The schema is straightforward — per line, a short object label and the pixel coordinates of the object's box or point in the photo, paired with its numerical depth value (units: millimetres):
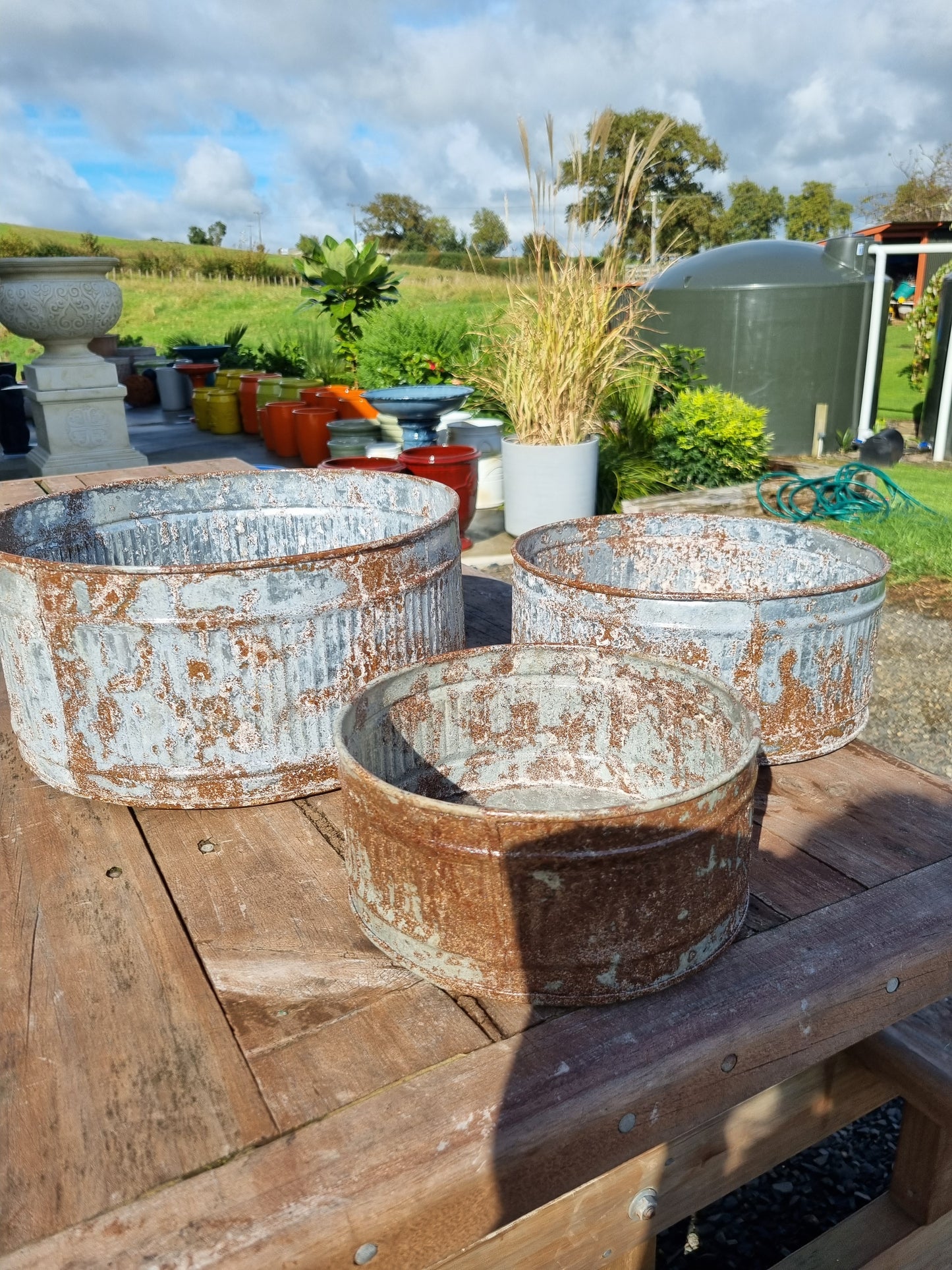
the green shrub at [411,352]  8852
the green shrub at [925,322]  10852
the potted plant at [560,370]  5289
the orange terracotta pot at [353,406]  8328
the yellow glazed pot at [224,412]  9930
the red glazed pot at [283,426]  8289
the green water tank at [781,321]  8719
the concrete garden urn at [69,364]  6859
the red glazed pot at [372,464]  4699
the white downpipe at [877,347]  8961
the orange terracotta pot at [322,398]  8398
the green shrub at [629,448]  6867
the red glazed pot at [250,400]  9680
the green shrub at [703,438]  7148
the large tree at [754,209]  47219
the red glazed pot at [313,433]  7695
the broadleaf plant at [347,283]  10398
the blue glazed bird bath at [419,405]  5871
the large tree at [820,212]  44531
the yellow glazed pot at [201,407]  10133
